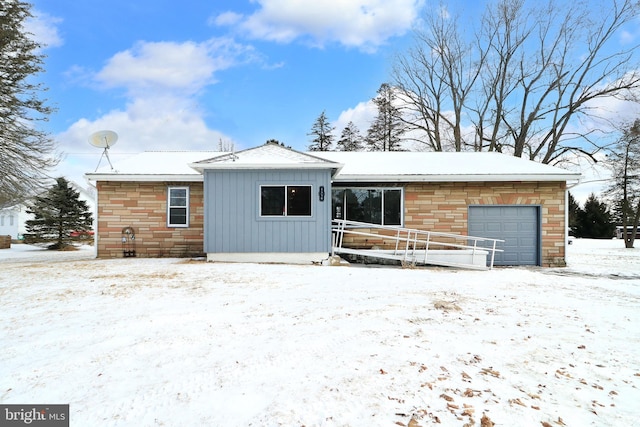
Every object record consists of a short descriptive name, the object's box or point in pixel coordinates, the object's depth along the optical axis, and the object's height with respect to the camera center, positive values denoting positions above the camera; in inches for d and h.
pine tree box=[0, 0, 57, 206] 540.4 +152.9
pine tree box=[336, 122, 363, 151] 1123.5 +232.6
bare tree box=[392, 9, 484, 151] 944.3 +370.0
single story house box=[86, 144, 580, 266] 444.8 +13.0
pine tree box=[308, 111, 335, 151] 1169.4 +257.0
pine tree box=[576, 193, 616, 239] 1170.0 -15.0
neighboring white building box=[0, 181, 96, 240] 1099.3 -32.5
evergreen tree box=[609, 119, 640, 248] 822.5 +101.9
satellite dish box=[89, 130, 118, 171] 472.4 +92.9
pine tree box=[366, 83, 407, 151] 1035.3 +255.4
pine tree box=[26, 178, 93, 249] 713.0 -7.1
